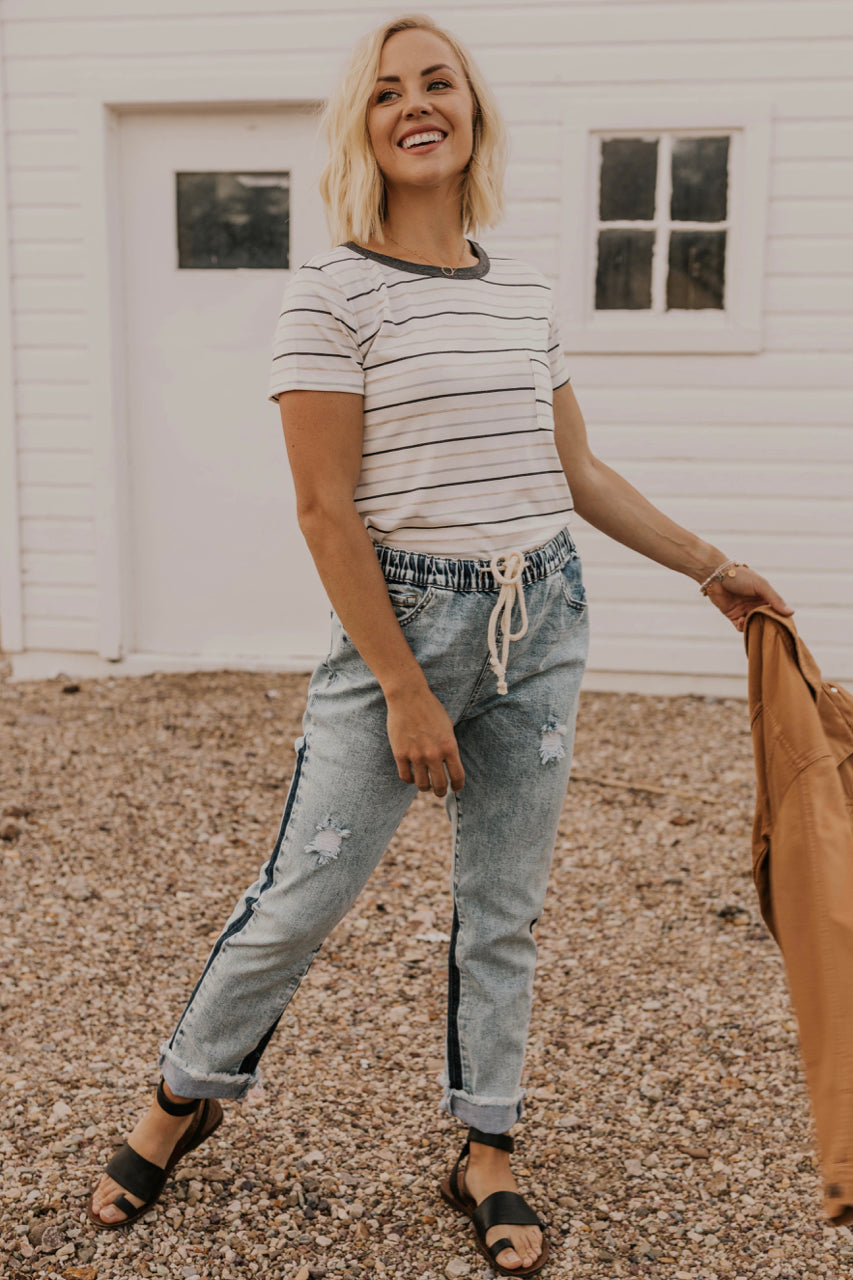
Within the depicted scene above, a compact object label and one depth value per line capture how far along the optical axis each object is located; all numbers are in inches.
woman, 69.2
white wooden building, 211.0
